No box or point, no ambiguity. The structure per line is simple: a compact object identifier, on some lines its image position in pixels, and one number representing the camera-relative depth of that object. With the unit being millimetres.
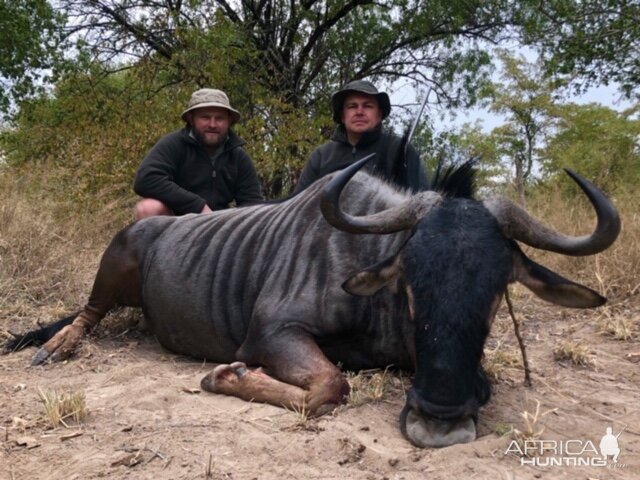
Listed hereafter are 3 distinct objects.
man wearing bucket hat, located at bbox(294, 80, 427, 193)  5168
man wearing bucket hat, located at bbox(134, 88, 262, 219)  4973
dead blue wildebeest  2291
